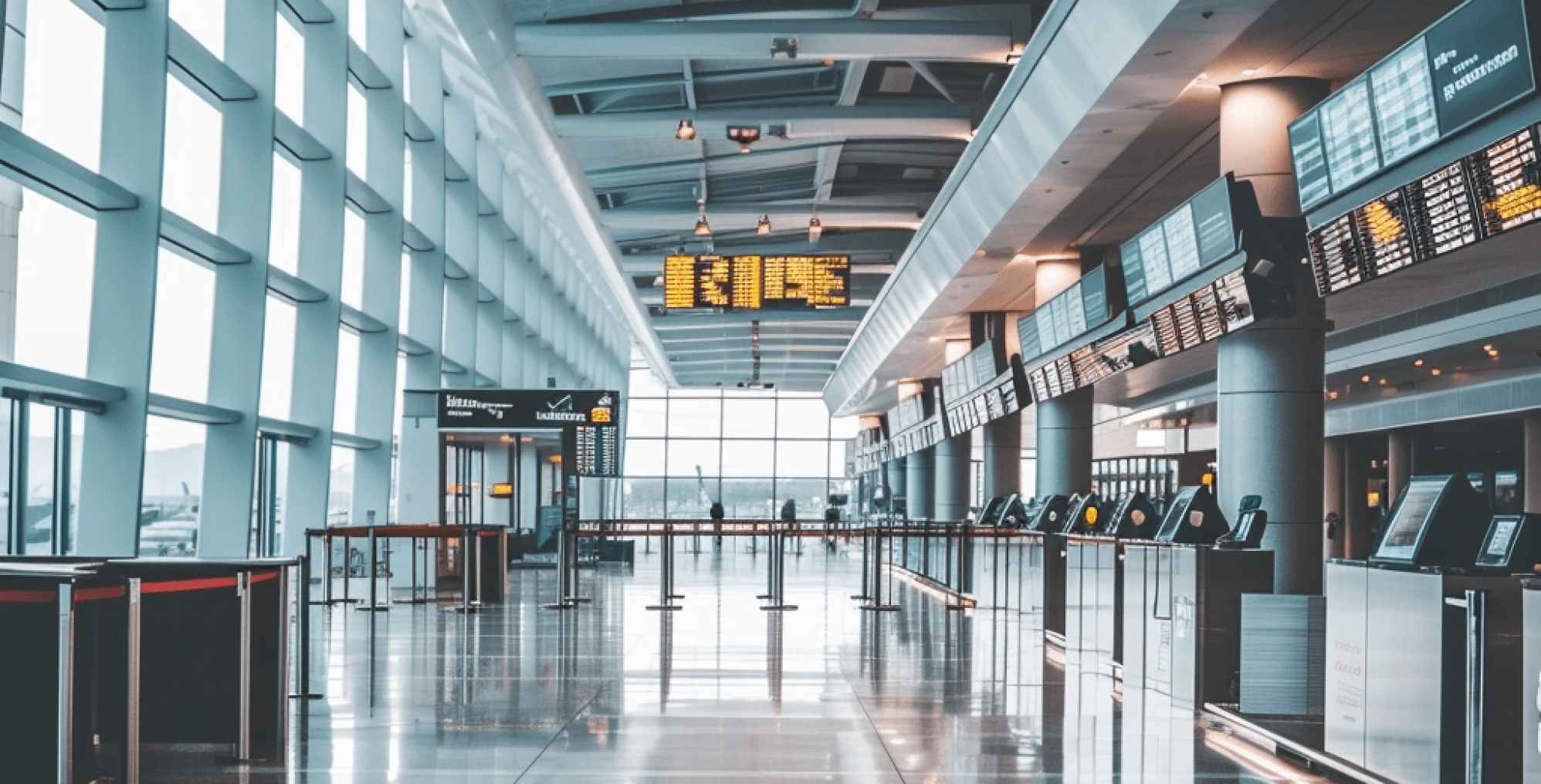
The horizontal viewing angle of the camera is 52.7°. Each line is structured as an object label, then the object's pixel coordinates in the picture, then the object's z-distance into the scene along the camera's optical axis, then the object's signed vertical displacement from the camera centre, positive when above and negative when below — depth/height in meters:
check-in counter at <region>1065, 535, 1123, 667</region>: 11.09 -1.02
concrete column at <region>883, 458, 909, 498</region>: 45.70 -0.58
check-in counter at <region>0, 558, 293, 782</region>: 5.62 -0.92
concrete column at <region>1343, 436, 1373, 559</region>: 27.20 -0.48
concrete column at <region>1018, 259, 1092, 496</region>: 19.52 +0.27
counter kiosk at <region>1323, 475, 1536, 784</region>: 5.39 -0.70
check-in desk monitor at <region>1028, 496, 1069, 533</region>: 16.08 -0.56
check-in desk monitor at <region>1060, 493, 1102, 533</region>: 14.29 -0.50
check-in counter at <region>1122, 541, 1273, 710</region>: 8.92 -0.89
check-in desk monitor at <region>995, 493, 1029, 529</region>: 18.28 -0.64
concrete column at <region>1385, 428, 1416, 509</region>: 24.61 +0.15
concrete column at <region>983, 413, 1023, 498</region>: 25.41 +0.08
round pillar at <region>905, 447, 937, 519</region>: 38.19 -0.47
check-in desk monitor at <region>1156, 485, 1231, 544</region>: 10.00 -0.37
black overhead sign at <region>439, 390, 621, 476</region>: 21.48 +0.59
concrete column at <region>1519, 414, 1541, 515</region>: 19.92 +0.07
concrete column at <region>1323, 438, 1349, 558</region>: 27.31 -0.36
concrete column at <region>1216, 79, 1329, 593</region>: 10.15 +0.51
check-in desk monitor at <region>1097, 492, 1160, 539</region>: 12.24 -0.45
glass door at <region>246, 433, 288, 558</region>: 17.42 -0.56
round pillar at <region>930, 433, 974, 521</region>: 30.41 -0.32
